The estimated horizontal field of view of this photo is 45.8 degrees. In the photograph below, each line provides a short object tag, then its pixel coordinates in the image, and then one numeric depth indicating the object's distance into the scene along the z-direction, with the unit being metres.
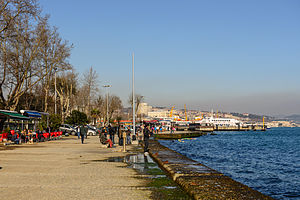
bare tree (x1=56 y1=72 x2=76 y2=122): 74.41
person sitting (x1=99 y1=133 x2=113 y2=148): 27.38
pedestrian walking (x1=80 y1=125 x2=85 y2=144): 33.41
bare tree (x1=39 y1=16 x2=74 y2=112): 47.88
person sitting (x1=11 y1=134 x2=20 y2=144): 30.91
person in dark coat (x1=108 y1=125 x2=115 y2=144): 29.47
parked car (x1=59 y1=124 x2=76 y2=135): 57.36
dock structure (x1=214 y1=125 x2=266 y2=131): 165.44
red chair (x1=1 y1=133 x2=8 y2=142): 30.41
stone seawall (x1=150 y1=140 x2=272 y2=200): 7.94
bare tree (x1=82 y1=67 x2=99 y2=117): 77.61
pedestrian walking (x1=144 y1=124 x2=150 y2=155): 20.62
